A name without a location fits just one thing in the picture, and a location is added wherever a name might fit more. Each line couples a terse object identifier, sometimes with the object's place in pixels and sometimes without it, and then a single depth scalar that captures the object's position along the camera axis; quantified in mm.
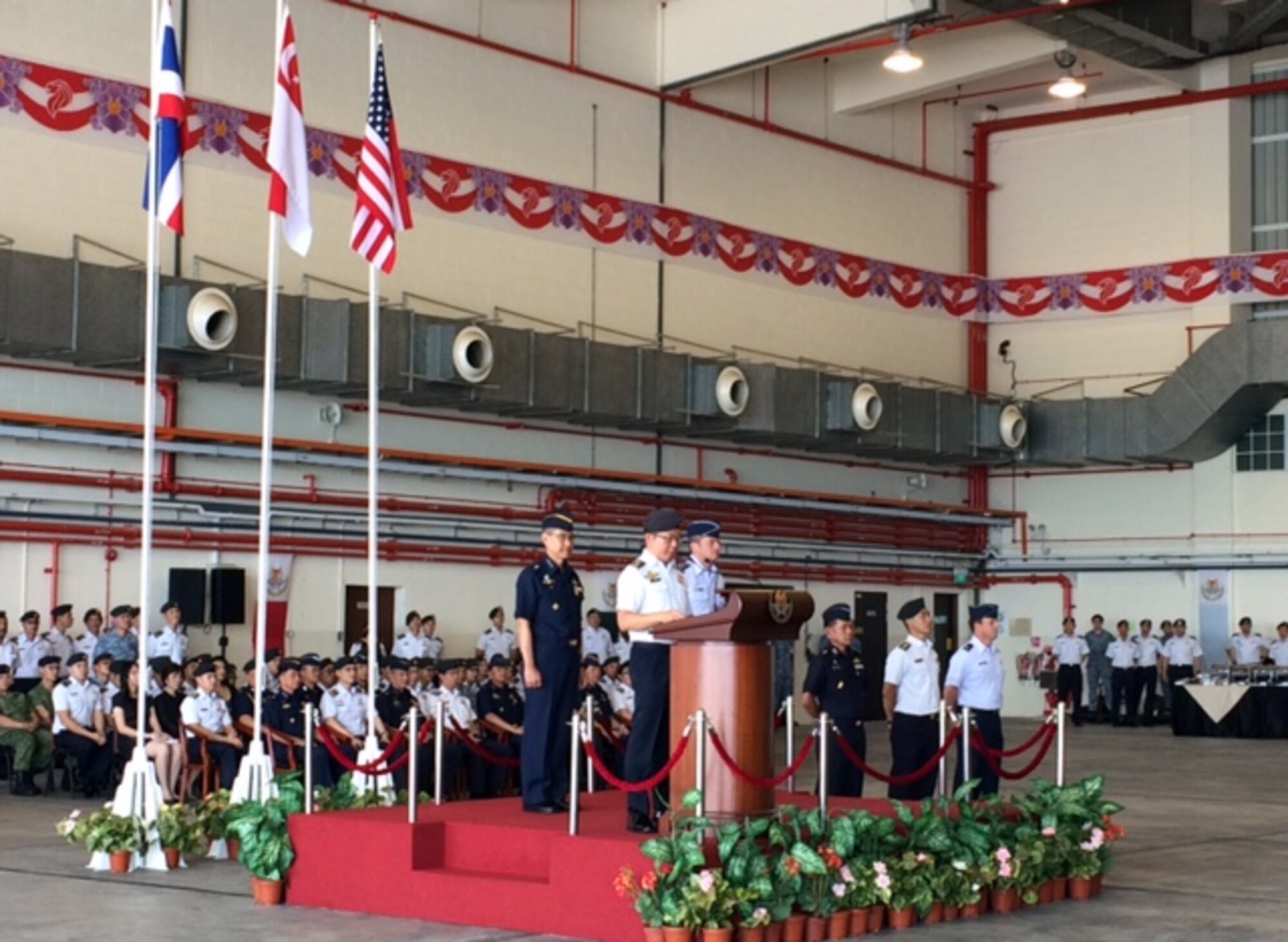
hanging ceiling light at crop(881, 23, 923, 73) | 23875
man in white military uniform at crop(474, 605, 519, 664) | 24125
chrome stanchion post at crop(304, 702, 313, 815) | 11328
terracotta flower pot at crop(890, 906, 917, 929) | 10086
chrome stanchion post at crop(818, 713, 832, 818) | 10047
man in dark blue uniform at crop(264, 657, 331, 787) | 16172
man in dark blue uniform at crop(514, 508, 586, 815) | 10797
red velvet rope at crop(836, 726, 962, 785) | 11469
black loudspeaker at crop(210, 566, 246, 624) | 21203
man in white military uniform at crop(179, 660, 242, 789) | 16297
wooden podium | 9742
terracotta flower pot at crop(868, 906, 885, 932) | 9938
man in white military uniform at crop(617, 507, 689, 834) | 10250
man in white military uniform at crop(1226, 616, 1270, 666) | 29031
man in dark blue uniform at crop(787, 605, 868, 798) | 12938
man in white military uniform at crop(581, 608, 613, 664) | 24359
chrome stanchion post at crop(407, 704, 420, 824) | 10688
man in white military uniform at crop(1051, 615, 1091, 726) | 30484
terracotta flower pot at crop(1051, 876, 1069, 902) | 11273
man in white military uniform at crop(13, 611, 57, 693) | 18828
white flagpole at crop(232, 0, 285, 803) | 12648
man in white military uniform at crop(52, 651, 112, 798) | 17359
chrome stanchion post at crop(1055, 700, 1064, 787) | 11867
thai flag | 12656
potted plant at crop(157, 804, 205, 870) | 12219
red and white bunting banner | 20562
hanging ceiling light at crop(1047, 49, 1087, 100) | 26641
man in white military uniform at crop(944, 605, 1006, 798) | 13250
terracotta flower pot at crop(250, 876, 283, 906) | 10891
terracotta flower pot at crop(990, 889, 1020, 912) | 10766
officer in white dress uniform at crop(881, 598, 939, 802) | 13055
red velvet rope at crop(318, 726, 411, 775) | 11367
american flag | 13672
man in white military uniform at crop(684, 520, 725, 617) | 11055
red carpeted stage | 9609
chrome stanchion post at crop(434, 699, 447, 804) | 11477
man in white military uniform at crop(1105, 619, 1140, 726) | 29844
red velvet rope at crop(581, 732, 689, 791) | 9531
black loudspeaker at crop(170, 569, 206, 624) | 20984
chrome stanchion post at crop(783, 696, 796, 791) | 12828
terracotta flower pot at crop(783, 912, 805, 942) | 9430
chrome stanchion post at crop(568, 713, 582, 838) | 9914
